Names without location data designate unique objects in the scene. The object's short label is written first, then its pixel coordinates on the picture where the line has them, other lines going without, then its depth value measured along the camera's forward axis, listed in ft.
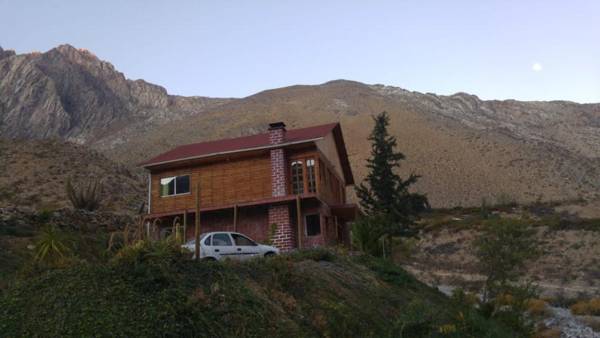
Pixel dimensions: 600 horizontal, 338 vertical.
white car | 53.98
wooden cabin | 80.43
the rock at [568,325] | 69.95
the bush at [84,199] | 105.70
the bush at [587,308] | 81.46
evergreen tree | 127.24
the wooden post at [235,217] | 78.96
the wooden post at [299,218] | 75.31
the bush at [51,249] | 32.77
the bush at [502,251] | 74.13
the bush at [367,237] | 68.23
